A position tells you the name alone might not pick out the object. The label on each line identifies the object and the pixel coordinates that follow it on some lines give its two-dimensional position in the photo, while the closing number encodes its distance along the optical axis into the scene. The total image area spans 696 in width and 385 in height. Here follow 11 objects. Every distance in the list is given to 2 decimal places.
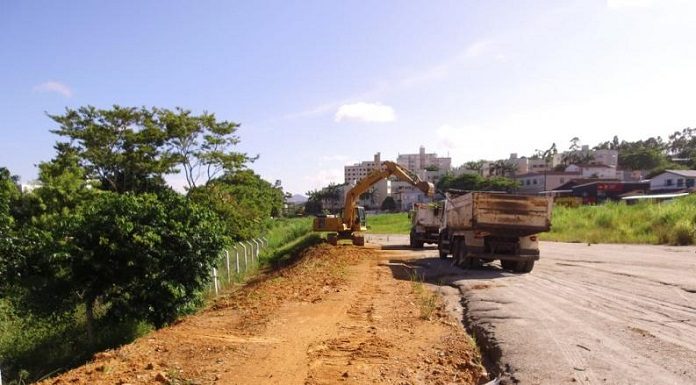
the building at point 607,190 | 81.62
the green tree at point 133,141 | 34.16
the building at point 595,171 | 110.38
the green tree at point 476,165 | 149.12
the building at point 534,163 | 141.41
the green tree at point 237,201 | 28.23
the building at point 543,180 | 102.49
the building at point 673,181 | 71.62
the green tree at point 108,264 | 11.09
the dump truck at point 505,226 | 16.12
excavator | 26.39
